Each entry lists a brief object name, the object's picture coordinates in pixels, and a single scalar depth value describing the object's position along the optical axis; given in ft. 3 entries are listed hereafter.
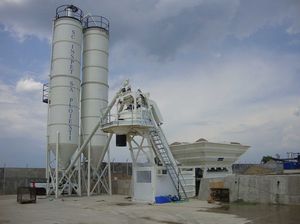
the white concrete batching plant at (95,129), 72.30
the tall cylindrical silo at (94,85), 93.36
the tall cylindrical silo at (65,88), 88.30
